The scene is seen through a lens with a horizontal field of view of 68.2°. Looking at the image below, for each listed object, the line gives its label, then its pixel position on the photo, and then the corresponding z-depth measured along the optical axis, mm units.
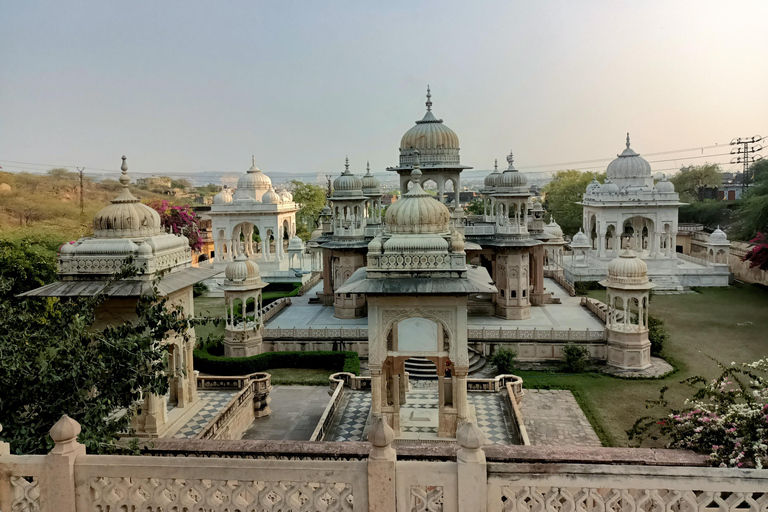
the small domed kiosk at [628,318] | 18844
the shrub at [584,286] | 31262
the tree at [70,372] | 6367
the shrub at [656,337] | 20016
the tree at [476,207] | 63650
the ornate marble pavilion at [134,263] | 10820
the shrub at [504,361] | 18500
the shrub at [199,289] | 33531
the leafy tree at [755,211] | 32094
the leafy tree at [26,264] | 18812
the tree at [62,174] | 53706
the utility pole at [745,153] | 49094
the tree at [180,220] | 41000
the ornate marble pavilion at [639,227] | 33344
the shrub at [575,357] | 18828
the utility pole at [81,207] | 37900
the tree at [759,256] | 27805
